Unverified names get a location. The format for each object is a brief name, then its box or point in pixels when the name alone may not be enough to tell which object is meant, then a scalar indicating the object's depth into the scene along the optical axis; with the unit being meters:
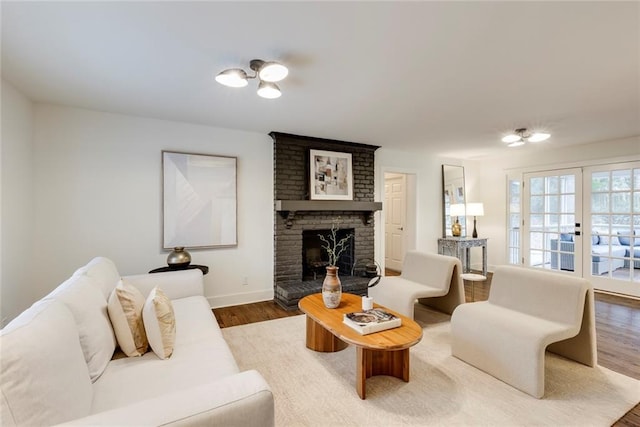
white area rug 1.74
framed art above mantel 4.22
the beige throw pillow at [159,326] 1.62
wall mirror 5.73
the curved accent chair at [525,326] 1.96
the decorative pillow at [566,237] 4.77
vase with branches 2.44
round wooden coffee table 1.85
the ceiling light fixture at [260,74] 1.97
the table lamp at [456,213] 5.48
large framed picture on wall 3.45
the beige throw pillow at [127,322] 1.63
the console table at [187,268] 3.05
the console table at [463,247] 5.33
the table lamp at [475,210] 5.44
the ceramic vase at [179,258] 3.04
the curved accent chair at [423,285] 3.02
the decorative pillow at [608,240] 4.31
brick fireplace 4.01
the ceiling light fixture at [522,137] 3.56
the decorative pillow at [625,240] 4.17
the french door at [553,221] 4.68
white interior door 5.83
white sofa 0.89
